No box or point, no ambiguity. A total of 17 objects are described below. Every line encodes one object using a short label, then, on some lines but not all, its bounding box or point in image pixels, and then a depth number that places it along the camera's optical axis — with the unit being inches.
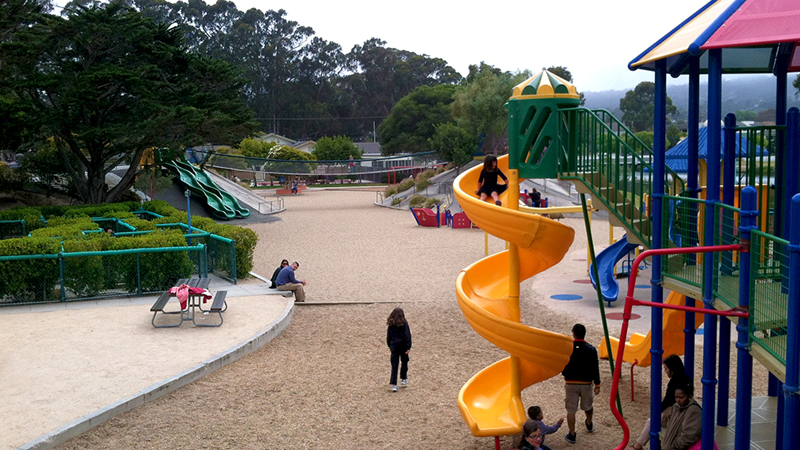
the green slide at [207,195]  1405.0
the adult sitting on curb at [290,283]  587.1
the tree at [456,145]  1959.9
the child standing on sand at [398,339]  373.1
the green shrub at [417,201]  1562.9
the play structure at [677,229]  199.2
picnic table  485.1
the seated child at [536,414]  284.4
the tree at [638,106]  5595.5
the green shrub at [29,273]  543.5
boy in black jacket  305.4
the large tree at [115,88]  1029.2
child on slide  350.3
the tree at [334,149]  2989.7
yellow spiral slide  292.7
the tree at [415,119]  3341.5
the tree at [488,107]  2165.4
